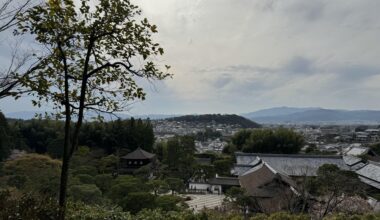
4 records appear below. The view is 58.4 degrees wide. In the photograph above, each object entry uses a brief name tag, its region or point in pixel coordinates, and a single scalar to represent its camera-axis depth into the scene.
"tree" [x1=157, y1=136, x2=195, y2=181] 29.50
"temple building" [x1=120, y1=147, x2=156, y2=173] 31.02
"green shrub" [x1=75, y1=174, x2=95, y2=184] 18.27
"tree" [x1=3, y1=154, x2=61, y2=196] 15.16
